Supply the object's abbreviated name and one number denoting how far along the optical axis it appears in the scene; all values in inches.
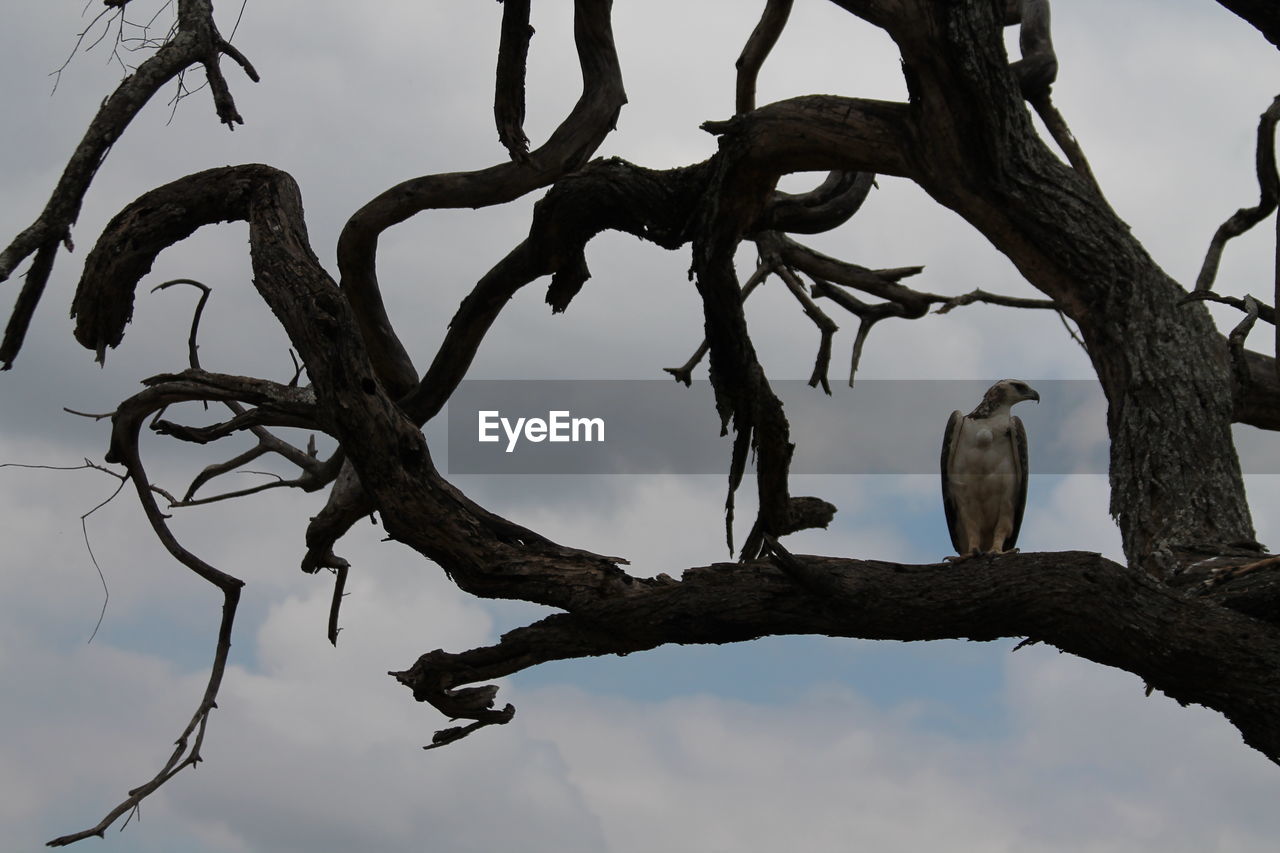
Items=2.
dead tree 156.3
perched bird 255.8
